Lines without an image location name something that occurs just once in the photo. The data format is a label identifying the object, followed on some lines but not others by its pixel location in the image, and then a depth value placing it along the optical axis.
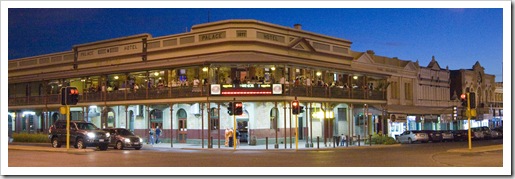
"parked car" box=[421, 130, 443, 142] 50.53
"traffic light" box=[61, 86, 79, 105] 32.07
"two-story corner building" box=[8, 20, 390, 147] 41.19
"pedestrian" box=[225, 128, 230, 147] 40.62
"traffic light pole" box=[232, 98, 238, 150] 36.66
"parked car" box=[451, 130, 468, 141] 53.41
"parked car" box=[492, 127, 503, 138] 60.20
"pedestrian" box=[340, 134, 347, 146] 42.00
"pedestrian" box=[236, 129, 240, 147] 40.38
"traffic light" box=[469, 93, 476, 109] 32.50
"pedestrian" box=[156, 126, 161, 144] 44.62
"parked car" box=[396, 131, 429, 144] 48.94
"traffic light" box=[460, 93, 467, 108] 32.78
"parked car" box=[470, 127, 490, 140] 56.14
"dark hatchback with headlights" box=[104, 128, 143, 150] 37.62
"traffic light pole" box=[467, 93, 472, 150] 32.12
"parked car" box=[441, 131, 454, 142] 52.19
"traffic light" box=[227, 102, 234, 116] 36.47
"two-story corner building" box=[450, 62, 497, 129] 68.12
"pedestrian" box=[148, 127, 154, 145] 43.28
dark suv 35.94
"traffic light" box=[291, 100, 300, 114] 36.53
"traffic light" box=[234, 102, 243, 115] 36.34
